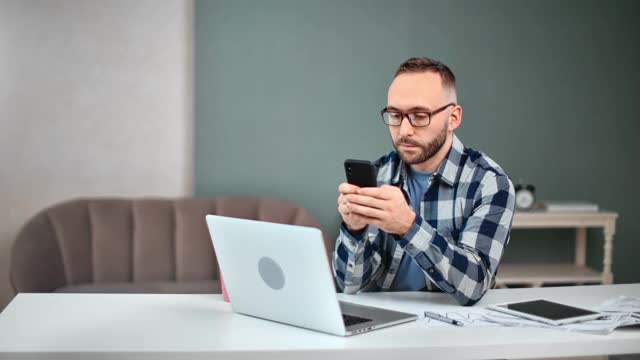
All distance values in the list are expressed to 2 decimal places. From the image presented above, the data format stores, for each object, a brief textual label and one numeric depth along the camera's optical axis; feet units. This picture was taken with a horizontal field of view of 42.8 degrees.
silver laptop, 6.08
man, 7.12
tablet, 6.61
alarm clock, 14.99
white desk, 5.84
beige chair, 13.76
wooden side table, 14.61
